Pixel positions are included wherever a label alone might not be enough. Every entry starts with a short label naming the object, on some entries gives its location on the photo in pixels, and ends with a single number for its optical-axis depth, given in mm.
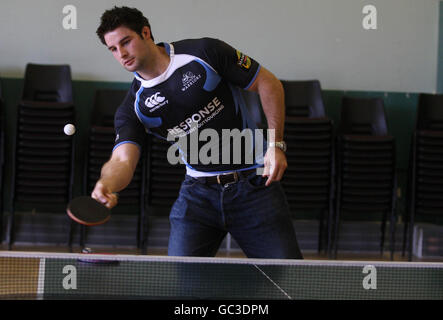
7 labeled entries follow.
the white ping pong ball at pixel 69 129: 3728
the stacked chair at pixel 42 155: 6355
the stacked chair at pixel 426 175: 6523
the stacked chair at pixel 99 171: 6422
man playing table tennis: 3029
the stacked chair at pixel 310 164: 6500
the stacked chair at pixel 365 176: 6543
